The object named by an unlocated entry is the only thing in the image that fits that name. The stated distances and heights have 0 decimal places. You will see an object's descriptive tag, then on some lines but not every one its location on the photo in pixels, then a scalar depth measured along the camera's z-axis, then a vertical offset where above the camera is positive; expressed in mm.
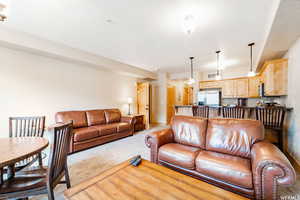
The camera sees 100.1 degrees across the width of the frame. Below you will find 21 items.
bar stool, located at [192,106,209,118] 3953 -369
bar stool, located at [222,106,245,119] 3355 -346
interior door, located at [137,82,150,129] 5833 +8
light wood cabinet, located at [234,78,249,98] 4912 +461
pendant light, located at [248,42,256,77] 3262 +1399
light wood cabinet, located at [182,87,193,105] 8195 +168
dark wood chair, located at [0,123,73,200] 1118 -794
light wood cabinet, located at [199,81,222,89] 5498 +686
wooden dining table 1099 -506
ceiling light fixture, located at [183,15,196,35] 2151 +1365
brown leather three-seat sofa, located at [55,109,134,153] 3104 -791
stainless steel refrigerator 5269 +102
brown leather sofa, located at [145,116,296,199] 1271 -778
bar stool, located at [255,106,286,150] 2797 -428
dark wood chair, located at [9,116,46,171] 2043 -456
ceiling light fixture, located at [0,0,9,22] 1411 +1042
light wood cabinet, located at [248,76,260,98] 4707 +472
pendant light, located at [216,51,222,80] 3850 +1444
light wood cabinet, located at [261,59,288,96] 3021 +562
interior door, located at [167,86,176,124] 6995 -26
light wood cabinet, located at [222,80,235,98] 5184 +437
